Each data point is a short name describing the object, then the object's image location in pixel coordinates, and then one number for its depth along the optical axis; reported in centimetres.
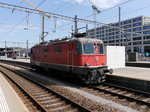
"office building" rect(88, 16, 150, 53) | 8300
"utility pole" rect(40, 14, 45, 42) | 2455
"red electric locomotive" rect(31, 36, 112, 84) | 1102
